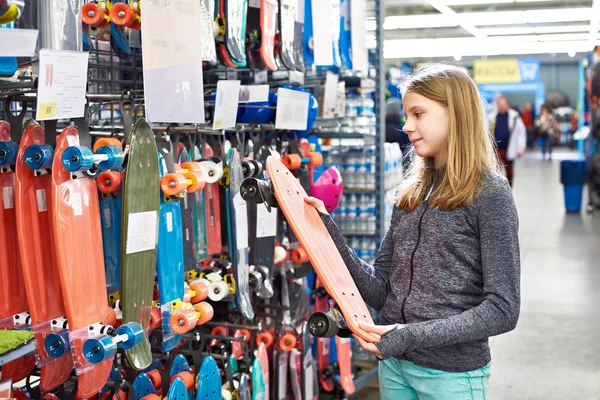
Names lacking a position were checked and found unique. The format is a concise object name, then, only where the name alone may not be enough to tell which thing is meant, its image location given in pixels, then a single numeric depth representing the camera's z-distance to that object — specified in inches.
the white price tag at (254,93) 116.0
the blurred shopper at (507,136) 478.6
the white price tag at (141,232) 84.3
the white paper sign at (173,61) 85.8
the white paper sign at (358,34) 144.9
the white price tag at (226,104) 100.8
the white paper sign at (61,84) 72.0
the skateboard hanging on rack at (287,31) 120.3
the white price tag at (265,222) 113.8
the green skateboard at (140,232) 84.1
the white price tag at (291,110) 117.8
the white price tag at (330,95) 142.6
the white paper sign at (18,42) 64.0
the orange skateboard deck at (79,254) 79.0
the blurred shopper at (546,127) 909.8
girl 71.5
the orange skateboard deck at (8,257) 80.1
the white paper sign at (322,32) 128.8
